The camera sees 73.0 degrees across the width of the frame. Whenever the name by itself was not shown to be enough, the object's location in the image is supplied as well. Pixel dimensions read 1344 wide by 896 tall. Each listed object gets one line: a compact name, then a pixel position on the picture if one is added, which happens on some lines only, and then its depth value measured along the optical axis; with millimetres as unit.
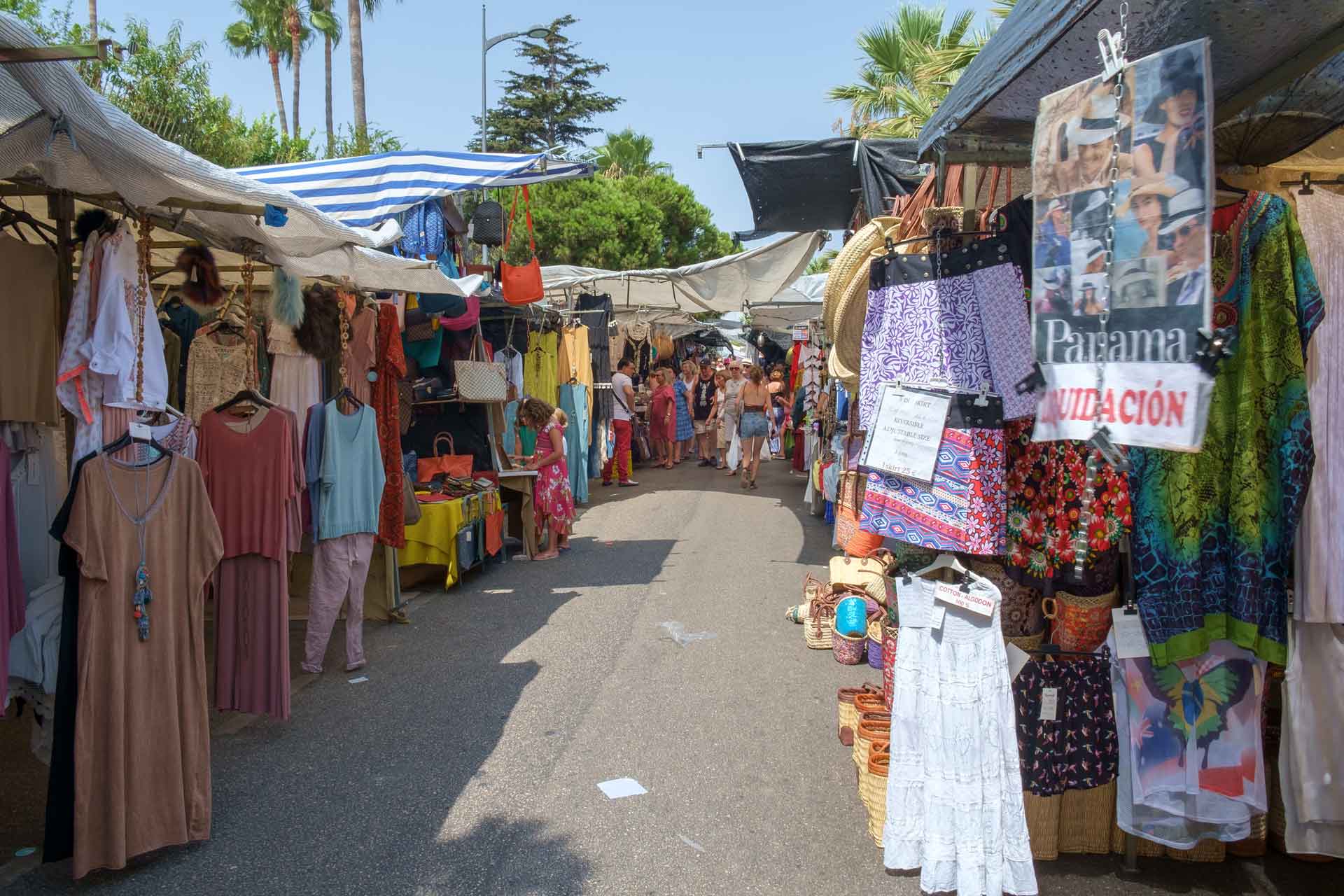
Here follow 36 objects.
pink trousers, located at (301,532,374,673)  5656
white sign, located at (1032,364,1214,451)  2090
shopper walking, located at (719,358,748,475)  16156
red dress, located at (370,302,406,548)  6668
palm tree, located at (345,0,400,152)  20844
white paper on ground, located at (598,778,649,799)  4102
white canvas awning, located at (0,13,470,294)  2816
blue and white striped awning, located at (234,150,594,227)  7031
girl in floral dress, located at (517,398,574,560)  9469
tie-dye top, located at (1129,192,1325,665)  2682
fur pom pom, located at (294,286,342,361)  6051
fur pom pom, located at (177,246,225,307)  4484
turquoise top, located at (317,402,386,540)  5539
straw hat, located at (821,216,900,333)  4023
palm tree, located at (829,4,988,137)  12531
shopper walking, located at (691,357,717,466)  18922
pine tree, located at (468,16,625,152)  36969
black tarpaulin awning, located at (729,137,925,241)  6602
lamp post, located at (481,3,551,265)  15908
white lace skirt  3008
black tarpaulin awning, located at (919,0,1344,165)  2336
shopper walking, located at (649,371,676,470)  17766
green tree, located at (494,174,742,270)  26172
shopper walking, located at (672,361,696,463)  18172
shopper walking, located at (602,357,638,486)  14867
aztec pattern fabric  3121
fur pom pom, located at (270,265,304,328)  5539
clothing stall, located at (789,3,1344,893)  2248
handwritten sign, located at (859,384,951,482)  3172
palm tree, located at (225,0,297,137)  37062
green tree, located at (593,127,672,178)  38938
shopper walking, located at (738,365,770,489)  14469
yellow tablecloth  7816
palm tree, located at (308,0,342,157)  37219
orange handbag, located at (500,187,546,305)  8875
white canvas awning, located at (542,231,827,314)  10547
